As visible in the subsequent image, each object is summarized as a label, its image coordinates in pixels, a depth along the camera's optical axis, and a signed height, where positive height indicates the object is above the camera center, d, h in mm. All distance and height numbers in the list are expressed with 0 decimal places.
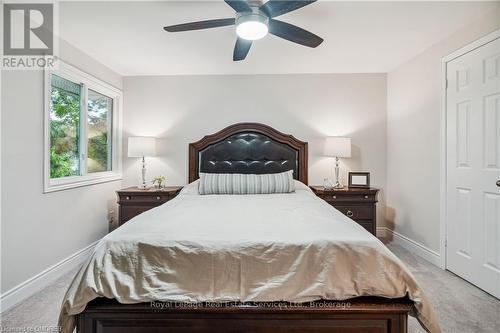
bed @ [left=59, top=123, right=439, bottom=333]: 1354 -634
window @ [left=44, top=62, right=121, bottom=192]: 2664 +437
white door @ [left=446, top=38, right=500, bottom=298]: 2213 +12
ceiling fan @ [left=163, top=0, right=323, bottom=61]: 1698 +1053
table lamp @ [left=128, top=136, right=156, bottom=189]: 3501 +261
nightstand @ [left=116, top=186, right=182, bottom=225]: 3334 -450
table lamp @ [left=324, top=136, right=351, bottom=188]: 3461 +265
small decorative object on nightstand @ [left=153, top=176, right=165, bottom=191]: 3571 -226
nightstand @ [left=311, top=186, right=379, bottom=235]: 3340 -467
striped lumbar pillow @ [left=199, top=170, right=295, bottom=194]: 3119 -212
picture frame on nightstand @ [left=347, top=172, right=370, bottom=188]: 3547 -178
